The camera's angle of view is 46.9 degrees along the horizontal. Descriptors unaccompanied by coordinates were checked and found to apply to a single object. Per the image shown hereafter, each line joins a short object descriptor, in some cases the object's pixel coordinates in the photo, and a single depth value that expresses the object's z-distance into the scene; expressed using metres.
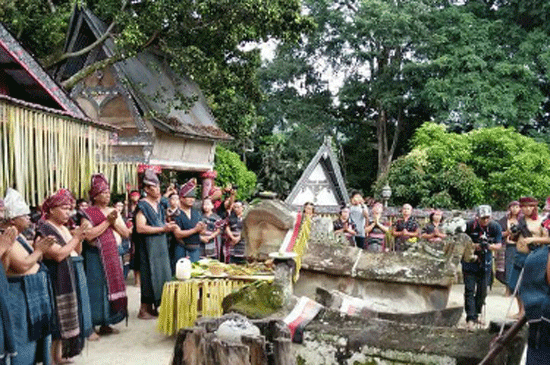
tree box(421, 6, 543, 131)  24.56
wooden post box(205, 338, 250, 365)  3.02
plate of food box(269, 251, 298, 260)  6.13
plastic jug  6.91
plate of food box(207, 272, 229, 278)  6.99
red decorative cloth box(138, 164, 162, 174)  15.12
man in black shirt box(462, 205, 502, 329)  8.02
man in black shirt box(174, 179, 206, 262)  8.05
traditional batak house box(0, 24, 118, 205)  5.60
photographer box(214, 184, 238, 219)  11.15
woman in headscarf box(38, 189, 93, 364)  5.67
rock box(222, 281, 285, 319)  5.49
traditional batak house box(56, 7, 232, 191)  15.44
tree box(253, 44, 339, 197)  28.20
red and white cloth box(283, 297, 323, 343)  4.79
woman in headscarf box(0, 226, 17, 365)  4.48
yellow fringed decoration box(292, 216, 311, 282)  6.86
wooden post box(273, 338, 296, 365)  3.34
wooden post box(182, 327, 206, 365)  3.30
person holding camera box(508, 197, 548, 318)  7.92
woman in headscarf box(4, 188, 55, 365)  4.83
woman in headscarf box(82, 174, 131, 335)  6.82
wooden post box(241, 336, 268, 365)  3.24
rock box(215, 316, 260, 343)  3.28
